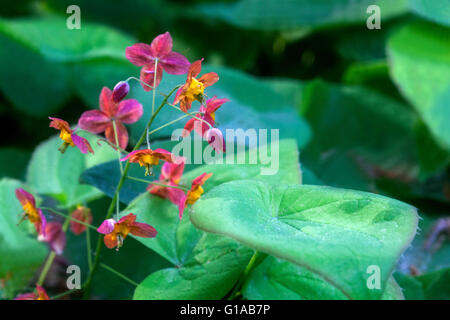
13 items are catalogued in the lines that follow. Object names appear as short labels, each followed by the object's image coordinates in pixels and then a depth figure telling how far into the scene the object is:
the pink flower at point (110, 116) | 0.47
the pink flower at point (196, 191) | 0.44
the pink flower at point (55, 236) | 0.52
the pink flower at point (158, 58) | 0.44
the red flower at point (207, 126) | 0.40
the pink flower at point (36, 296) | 0.45
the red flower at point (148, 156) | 0.40
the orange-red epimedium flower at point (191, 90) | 0.40
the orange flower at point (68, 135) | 0.42
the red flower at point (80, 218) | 0.54
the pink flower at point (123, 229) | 0.41
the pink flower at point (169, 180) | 0.48
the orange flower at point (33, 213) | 0.46
